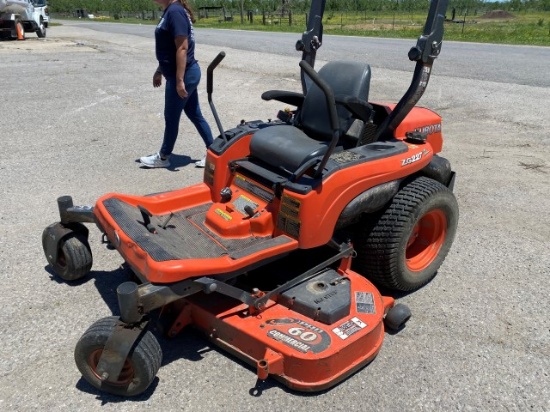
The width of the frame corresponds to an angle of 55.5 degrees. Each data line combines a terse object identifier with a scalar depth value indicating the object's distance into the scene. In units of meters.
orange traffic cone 19.98
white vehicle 19.14
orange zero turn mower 2.50
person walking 4.72
